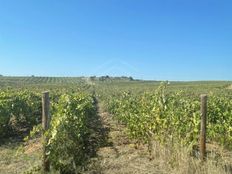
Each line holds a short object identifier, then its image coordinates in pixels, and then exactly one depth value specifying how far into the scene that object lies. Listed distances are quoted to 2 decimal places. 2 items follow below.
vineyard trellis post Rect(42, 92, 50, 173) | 3.68
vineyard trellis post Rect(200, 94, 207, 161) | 3.83
